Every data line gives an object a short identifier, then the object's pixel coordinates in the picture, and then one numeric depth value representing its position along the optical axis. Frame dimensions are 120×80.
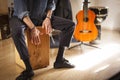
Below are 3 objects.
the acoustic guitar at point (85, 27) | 2.98
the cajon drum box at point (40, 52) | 2.26
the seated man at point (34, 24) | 2.05
